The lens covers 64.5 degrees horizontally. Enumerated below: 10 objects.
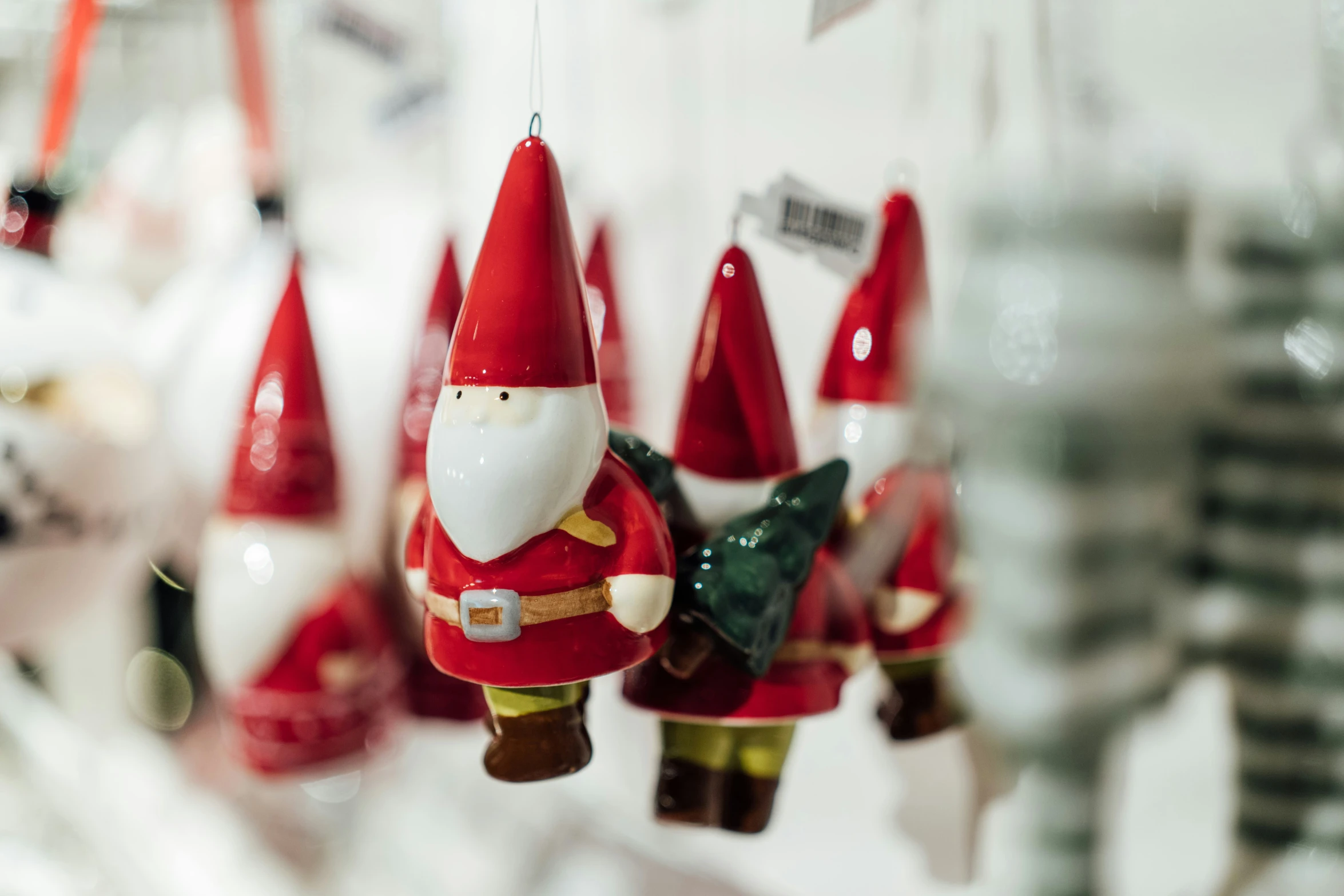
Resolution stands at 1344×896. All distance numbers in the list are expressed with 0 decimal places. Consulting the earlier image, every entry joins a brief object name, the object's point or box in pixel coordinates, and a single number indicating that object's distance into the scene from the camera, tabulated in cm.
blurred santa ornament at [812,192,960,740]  38
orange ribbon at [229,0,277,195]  72
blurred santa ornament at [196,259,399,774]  50
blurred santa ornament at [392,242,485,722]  51
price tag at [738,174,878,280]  35
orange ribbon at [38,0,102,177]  53
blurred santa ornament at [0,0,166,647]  45
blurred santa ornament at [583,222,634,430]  53
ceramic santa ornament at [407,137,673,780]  28
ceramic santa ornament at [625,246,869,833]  34
